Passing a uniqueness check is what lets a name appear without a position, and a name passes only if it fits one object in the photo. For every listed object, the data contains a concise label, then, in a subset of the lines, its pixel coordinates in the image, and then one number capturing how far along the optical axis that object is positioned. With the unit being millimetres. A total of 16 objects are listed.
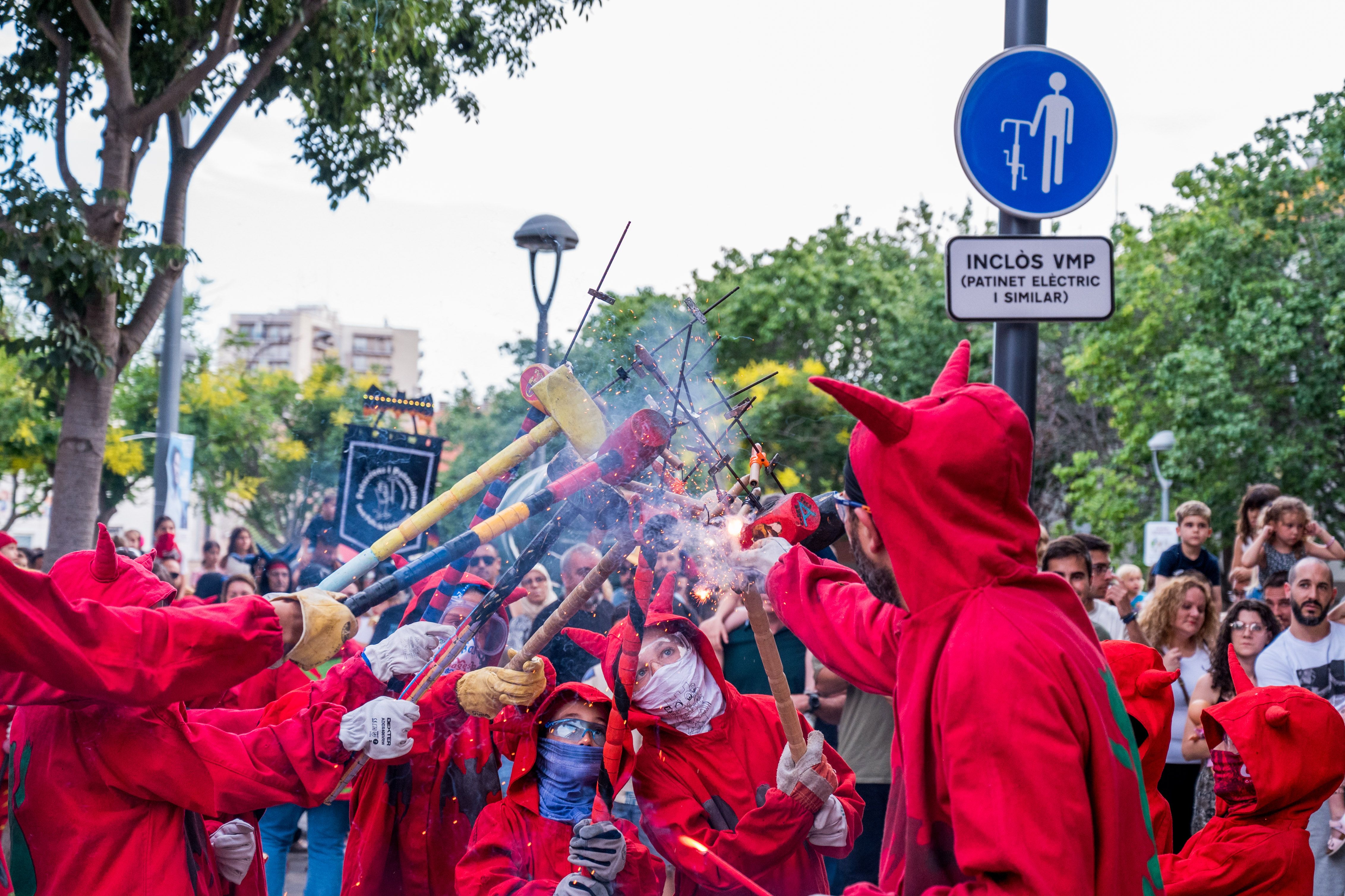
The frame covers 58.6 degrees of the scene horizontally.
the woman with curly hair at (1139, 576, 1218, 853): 6031
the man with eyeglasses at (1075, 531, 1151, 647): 6434
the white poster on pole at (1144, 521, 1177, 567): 13852
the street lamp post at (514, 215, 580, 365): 5148
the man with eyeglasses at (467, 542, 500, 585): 5383
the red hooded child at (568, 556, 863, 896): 3639
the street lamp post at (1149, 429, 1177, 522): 20625
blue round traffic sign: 4254
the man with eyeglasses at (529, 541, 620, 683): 5203
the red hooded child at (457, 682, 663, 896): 3771
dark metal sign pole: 4352
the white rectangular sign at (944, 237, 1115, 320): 4164
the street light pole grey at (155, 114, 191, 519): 12922
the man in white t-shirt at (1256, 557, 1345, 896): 5562
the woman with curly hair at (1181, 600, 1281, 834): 5367
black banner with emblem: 4844
